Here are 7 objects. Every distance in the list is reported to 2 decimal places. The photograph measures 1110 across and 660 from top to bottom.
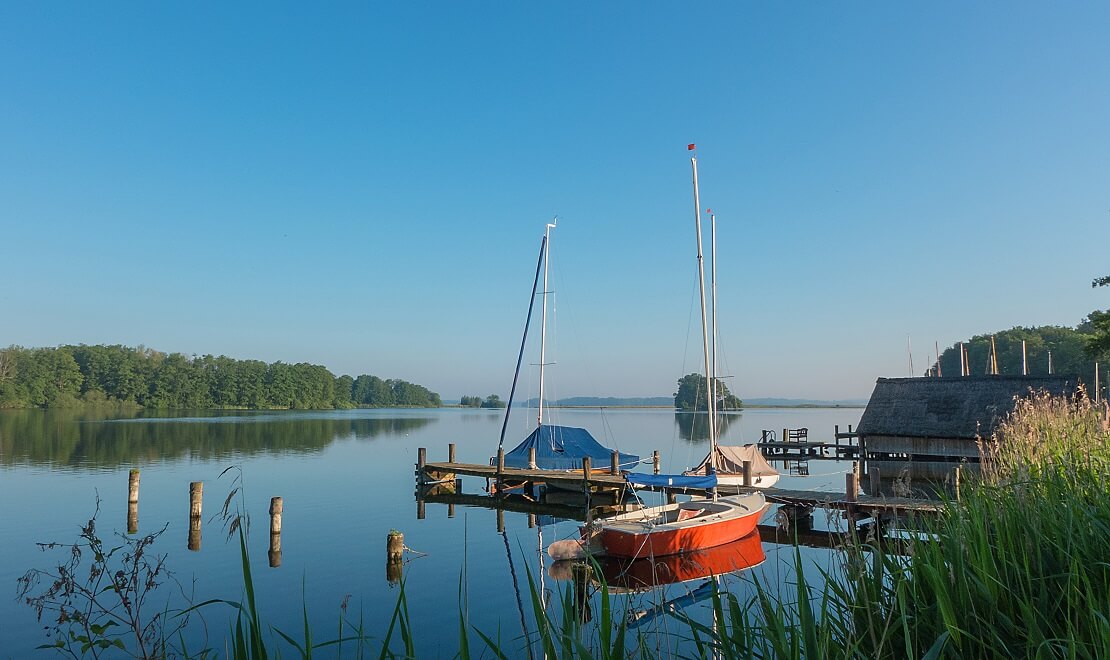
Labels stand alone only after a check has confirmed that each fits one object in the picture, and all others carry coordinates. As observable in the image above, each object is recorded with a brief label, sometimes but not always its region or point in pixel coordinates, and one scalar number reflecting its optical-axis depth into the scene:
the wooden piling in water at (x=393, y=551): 16.34
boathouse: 29.31
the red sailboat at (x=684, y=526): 15.55
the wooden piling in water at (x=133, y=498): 21.64
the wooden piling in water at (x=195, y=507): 20.17
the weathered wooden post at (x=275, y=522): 18.75
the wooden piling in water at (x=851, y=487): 18.37
